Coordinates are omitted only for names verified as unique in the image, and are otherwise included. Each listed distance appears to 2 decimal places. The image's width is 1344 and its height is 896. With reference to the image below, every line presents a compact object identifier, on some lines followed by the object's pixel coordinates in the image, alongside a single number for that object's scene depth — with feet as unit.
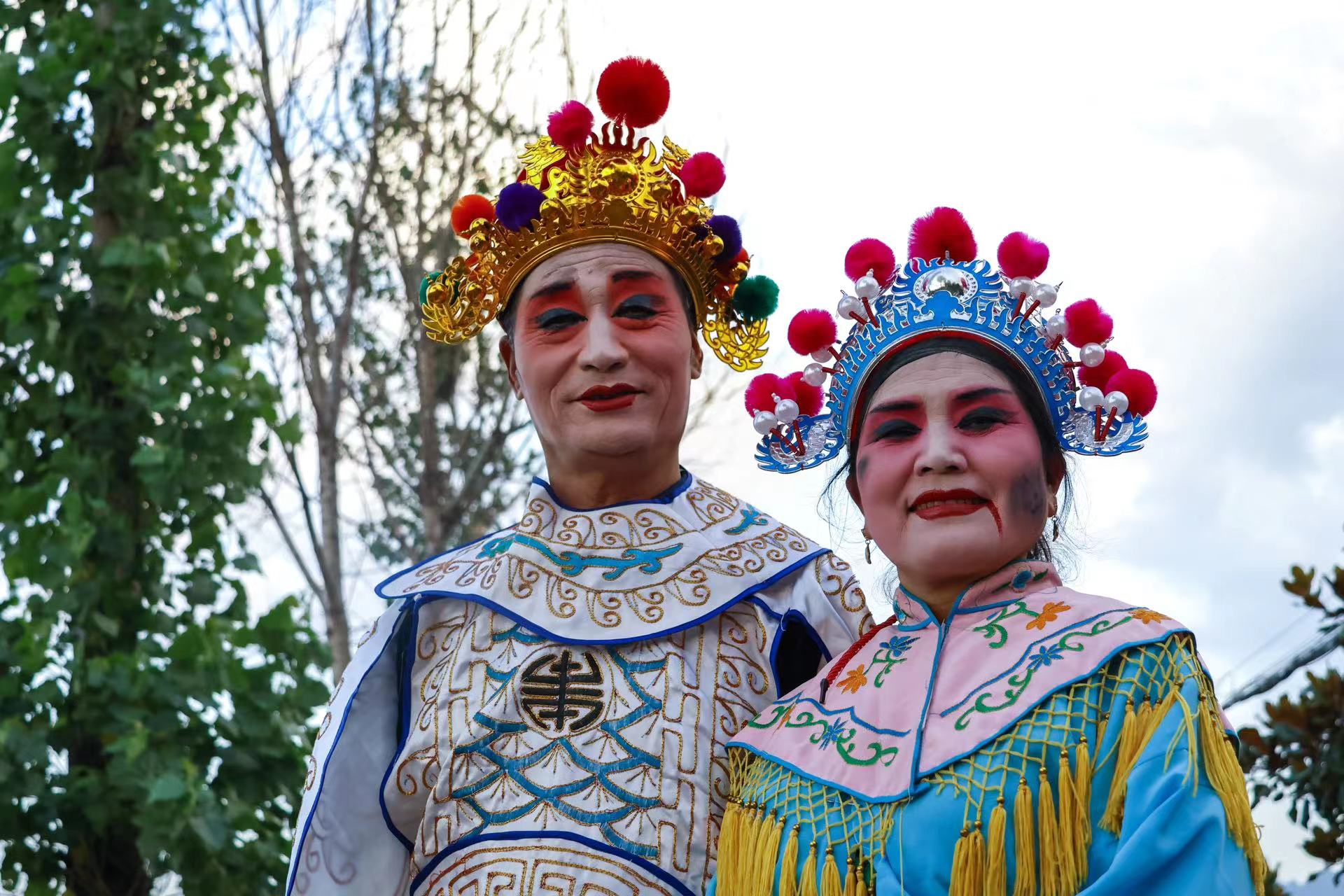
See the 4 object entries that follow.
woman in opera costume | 7.18
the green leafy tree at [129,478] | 15.07
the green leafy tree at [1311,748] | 14.48
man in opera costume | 9.12
